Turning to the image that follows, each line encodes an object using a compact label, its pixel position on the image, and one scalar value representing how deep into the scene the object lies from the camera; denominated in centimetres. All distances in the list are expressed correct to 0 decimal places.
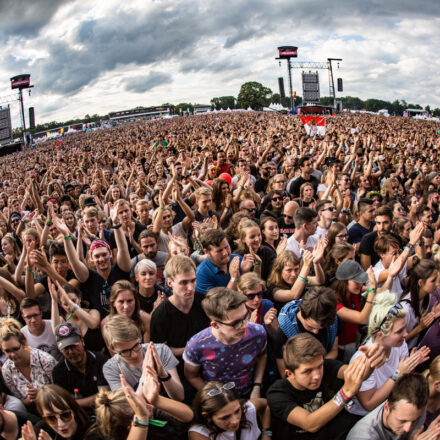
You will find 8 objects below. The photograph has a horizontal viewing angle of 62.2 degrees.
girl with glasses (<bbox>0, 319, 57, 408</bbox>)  288
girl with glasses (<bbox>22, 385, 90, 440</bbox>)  226
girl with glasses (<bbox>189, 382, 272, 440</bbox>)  213
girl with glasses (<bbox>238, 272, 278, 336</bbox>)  291
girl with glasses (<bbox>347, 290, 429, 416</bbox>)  246
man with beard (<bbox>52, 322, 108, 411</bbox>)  275
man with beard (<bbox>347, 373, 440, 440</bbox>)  209
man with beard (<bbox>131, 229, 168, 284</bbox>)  410
